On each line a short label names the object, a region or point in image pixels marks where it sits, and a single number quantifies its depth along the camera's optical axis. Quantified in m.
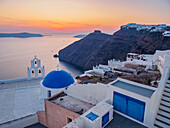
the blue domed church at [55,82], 14.30
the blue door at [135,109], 7.24
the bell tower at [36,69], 21.77
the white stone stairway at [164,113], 6.67
